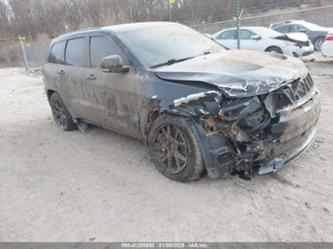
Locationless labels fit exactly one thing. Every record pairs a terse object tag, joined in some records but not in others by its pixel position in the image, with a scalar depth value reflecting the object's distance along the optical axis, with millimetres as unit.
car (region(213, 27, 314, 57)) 11117
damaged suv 3191
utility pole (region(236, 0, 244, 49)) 11292
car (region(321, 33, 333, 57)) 9727
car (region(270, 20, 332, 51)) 14201
